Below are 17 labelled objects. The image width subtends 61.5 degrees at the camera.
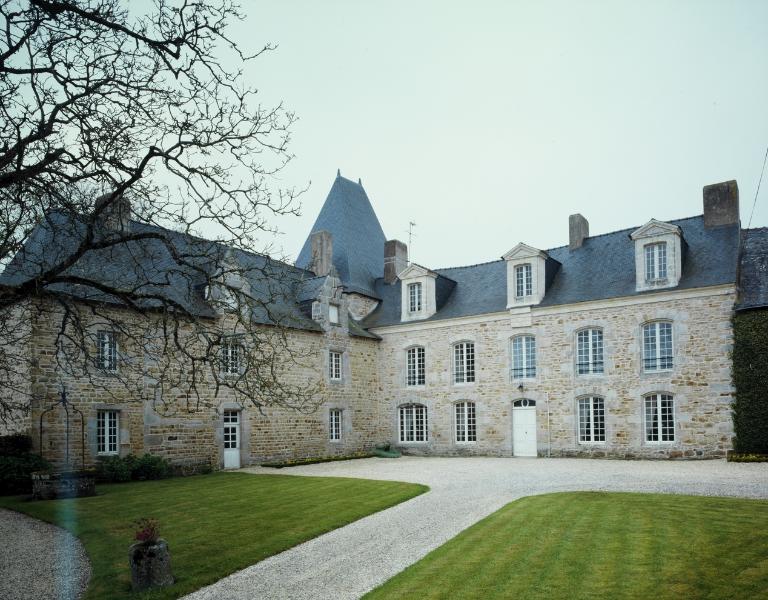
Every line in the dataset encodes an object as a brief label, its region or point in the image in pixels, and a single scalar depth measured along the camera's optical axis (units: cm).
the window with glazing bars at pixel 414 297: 2327
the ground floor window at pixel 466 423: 2145
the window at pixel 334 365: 2148
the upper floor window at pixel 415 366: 2288
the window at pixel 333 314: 2167
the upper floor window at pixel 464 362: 2166
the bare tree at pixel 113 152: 622
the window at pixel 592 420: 1900
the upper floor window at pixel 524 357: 2044
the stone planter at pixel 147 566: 650
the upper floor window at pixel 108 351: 1535
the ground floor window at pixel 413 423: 2264
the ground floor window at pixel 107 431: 1489
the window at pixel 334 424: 2142
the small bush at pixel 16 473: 1252
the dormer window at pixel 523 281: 2081
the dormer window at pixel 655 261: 1848
